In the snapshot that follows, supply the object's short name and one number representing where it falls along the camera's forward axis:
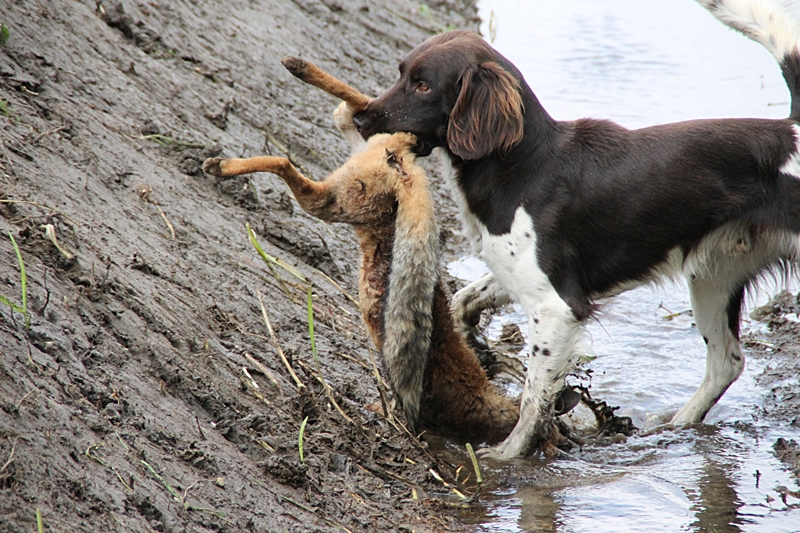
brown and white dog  8.41
